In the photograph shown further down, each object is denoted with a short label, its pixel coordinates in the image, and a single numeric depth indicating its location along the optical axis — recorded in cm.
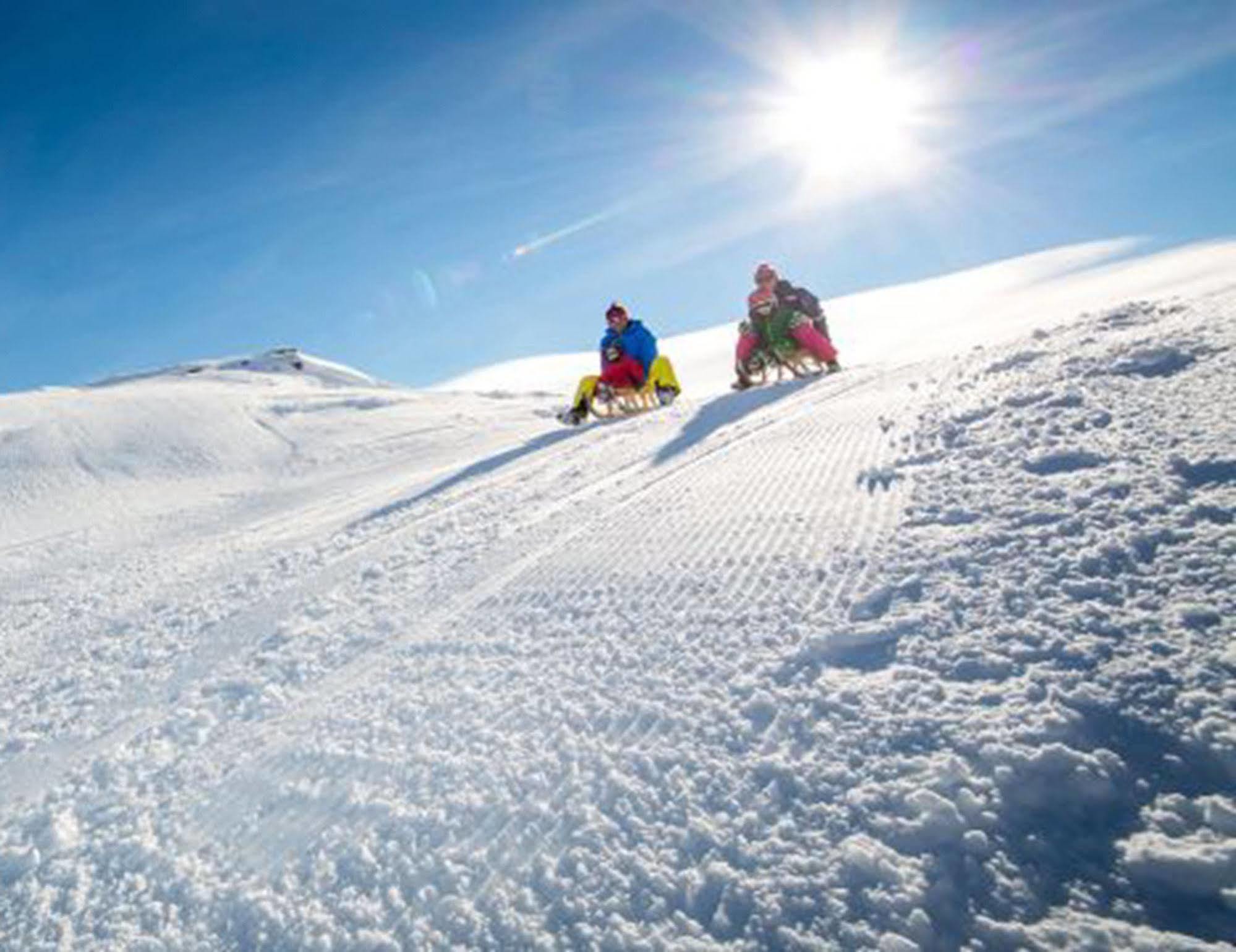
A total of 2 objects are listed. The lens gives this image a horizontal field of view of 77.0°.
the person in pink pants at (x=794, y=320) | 1139
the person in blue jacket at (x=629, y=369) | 1115
